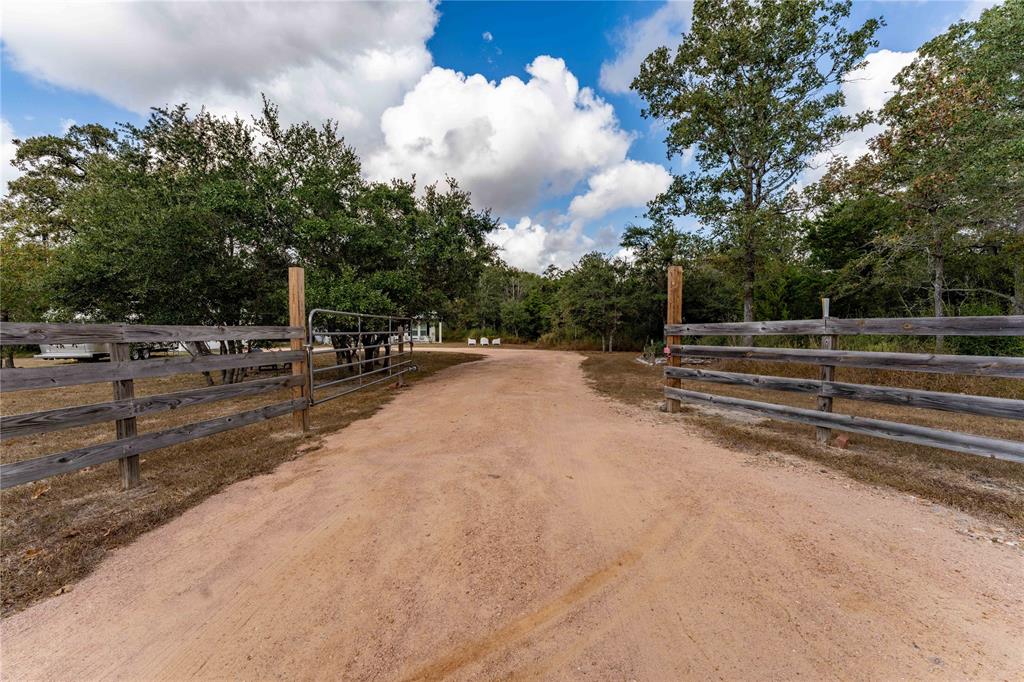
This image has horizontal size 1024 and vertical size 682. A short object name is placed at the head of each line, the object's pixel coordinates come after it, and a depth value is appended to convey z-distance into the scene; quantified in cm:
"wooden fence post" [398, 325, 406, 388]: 943
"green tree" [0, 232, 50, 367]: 1214
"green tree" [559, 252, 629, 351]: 1945
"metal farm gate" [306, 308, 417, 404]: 905
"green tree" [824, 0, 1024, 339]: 760
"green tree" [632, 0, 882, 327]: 1134
